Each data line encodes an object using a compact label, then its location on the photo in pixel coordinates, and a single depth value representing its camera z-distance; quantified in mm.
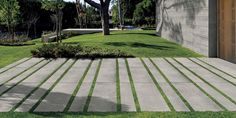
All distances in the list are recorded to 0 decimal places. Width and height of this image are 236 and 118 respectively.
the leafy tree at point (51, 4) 21493
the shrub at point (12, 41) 14102
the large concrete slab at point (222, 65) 7000
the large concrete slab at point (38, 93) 4410
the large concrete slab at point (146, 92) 4366
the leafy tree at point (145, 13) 32385
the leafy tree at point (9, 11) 20931
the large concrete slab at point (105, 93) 4364
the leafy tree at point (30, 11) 31609
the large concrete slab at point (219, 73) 6063
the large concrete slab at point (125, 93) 4347
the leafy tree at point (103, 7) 16453
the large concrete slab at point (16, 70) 6560
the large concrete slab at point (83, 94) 4366
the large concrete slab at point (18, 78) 5654
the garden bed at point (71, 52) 9329
